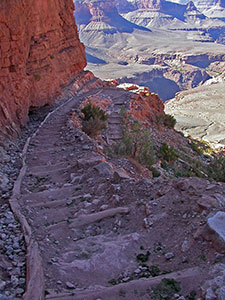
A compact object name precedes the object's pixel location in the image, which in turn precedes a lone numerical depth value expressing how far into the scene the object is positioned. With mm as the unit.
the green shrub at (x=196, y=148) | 18672
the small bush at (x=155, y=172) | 9133
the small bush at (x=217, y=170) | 9969
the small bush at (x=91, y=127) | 10922
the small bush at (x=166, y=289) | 3039
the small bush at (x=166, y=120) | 19931
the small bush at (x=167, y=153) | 13030
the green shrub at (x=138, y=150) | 9242
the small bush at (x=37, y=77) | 13369
